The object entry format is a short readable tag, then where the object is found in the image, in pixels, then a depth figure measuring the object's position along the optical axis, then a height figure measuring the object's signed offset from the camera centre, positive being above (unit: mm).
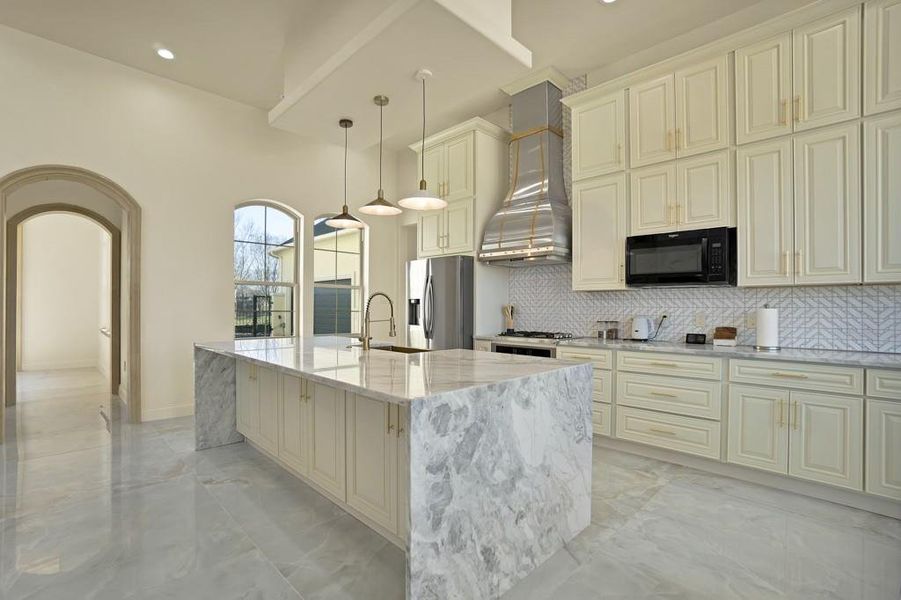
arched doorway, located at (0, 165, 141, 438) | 3998 +487
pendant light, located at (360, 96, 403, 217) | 3362 +714
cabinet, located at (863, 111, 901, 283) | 2621 +608
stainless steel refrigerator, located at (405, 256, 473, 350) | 4637 -53
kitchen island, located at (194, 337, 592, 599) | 1577 -686
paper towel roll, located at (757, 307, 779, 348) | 3162 -205
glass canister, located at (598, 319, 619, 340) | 4117 -286
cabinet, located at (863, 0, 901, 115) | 2613 +1466
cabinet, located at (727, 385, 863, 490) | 2547 -826
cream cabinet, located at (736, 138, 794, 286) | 3000 +606
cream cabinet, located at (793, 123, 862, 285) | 2748 +605
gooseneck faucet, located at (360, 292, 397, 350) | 3170 -275
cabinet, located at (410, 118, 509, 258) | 4789 +1334
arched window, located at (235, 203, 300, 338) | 5289 +336
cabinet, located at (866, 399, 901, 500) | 2420 -822
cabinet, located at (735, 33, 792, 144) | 2990 +1464
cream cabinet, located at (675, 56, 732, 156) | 3266 +1461
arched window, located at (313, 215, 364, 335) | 5965 +272
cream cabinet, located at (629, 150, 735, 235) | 3271 +819
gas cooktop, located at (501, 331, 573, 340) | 4182 -348
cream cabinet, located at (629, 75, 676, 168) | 3529 +1460
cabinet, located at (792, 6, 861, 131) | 2738 +1472
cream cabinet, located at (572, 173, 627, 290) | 3832 +597
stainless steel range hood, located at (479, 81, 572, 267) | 4199 +1041
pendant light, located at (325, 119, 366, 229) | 3738 +666
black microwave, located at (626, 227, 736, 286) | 3260 +324
